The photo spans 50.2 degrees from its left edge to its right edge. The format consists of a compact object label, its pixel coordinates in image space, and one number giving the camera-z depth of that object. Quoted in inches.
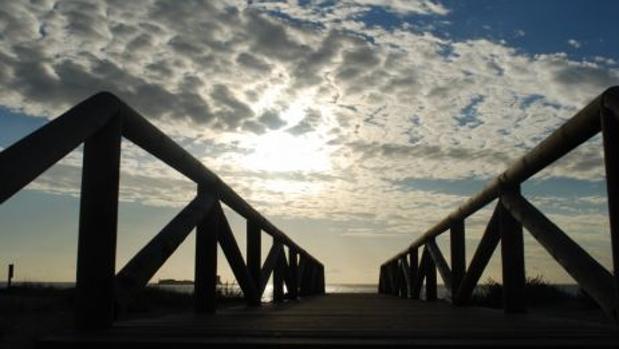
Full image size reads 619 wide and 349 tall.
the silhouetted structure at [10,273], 988.9
